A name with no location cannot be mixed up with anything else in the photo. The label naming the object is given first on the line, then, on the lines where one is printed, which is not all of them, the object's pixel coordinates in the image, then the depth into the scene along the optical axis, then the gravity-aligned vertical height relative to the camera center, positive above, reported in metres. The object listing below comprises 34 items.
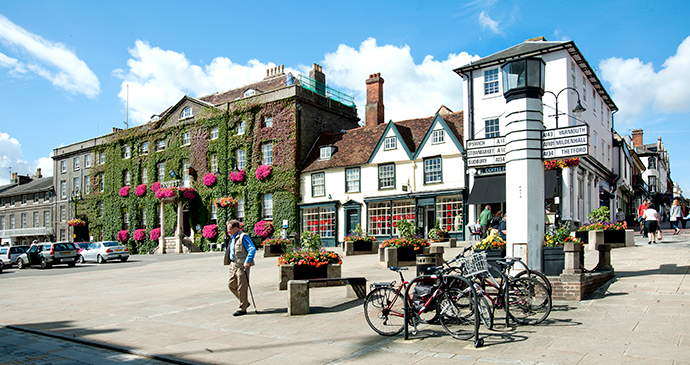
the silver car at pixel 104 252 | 31.58 -2.78
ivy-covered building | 37.62 +3.93
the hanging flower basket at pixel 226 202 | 38.53 +0.45
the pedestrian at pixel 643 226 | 23.54 -1.16
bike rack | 6.36 -1.46
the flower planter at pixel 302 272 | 12.25 -1.62
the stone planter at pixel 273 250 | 24.48 -2.14
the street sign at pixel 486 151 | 11.26 +1.23
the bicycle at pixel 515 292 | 7.34 -1.33
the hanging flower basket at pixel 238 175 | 39.38 +2.58
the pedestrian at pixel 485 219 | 19.39 -0.55
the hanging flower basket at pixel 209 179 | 41.06 +2.39
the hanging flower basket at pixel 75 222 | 50.59 -1.28
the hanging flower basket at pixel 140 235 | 45.53 -2.39
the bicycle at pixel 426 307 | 6.96 -1.46
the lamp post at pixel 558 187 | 25.81 +0.89
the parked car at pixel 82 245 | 35.44 -2.58
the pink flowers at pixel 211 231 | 40.12 -1.86
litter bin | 9.59 -1.11
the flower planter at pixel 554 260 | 9.51 -1.08
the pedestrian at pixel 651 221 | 20.11 -0.74
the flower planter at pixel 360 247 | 23.06 -1.93
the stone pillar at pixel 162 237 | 42.62 -2.45
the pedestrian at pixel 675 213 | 23.94 -0.51
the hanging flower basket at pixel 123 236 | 47.12 -2.55
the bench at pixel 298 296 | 9.25 -1.67
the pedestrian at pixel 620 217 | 33.48 -0.94
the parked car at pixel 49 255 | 28.83 -2.67
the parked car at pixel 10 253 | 31.67 -2.75
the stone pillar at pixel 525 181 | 9.88 +0.48
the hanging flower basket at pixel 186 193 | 41.69 +1.28
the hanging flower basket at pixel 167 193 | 41.59 +1.32
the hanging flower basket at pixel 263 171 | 37.88 +2.76
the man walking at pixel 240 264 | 9.52 -1.09
